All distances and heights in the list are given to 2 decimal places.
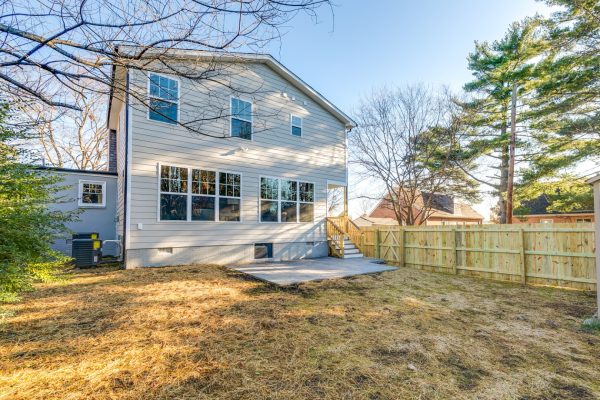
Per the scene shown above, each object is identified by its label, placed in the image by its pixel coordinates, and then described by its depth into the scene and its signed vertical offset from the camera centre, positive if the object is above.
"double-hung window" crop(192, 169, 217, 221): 8.10 +0.37
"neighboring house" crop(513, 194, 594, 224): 18.97 -0.46
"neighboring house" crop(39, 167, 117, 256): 9.42 +0.16
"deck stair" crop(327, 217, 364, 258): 10.52 -1.27
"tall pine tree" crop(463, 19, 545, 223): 12.06 +5.24
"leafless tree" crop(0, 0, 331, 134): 2.27 +1.54
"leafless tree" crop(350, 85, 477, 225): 14.64 +3.36
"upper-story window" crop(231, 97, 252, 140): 9.02 +2.78
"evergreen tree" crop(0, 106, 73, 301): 3.36 -0.21
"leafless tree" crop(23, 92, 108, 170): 15.08 +3.54
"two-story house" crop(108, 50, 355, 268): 7.39 +0.98
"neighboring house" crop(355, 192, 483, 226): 24.98 -0.78
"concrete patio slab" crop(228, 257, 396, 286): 6.74 -1.77
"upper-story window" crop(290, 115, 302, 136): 10.45 +3.06
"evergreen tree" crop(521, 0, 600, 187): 9.64 +4.41
